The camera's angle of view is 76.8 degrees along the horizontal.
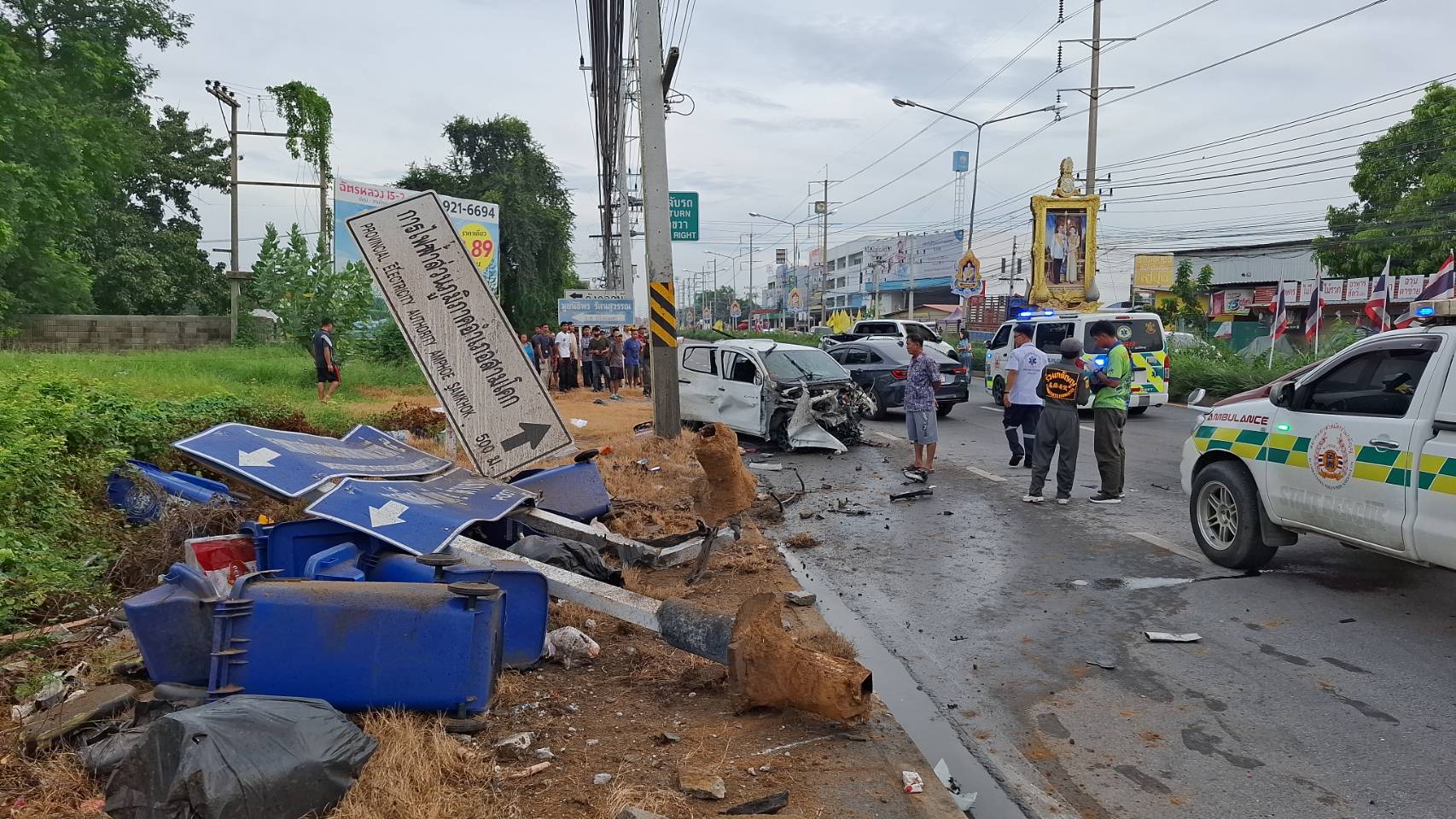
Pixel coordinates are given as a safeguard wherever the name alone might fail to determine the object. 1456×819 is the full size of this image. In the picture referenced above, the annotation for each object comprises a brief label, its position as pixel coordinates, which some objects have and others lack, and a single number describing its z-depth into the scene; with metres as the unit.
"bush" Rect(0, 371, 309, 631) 5.03
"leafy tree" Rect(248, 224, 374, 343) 21.19
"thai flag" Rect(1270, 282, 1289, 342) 21.31
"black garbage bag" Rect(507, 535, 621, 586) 5.55
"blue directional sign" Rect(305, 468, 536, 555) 4.61
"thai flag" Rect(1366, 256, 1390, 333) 17.25
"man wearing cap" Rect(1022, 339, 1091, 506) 8.98
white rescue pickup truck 5.09
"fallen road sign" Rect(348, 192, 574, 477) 6.97
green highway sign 17.45
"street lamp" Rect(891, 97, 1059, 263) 31.12
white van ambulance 17.47
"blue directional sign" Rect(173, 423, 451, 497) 5.22
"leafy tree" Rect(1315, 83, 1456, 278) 28.00
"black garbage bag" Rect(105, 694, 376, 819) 2.77
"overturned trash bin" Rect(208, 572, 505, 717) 3.50
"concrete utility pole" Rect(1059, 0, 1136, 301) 28.50
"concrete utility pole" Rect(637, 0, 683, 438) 12.41
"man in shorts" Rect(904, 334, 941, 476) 10.68
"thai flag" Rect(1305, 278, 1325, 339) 20.61
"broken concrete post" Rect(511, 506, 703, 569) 6.24
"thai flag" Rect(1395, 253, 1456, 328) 15.46
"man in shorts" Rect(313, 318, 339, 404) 17.09
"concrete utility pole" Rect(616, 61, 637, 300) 25.85
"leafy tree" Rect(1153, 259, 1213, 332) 38.84
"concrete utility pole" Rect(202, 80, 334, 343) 27.83
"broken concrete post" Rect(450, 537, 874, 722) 3.92
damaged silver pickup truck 13.25
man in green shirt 9.04
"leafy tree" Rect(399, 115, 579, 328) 38.94
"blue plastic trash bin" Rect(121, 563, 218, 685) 3.62
